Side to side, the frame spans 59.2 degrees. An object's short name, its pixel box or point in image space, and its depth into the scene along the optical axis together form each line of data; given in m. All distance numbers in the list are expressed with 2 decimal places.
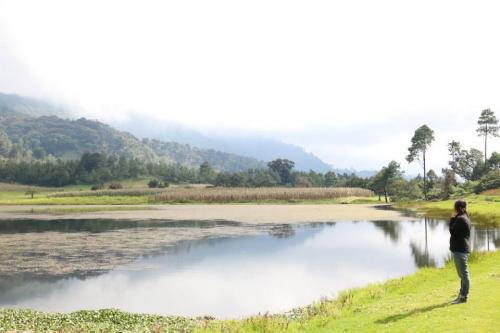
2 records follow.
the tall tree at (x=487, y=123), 148.12
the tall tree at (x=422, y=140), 141.88
